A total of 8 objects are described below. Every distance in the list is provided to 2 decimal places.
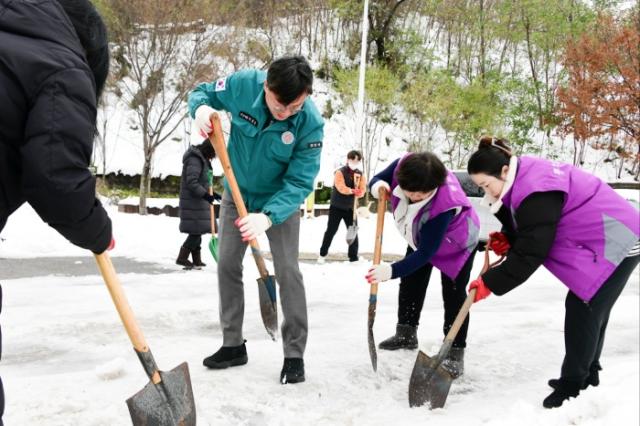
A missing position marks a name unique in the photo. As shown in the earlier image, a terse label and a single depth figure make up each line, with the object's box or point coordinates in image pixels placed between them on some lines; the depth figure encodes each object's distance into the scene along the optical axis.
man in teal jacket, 2.98
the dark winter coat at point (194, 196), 6.50
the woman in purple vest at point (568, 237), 2.69
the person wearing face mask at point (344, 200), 8.33
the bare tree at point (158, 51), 12.70
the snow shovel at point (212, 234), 5.88
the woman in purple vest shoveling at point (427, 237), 3.08
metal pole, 15.51
